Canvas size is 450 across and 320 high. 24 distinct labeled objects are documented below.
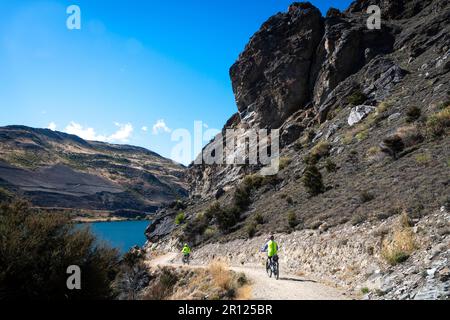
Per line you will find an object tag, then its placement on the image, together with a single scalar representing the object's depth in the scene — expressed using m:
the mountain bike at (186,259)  26.17
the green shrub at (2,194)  19.54
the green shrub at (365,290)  10.39
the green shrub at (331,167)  26.94
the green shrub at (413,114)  24.69
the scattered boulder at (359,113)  35.09
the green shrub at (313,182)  24.45
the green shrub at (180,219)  45.94
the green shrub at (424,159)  17.78
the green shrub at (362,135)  29.27
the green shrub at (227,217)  30.89
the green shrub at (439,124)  20.56
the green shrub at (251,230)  24.92
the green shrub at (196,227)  35.71
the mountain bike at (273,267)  14.44
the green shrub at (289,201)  26.11
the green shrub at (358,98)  39.09
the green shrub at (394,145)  22.16
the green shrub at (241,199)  33.91
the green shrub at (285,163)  38.50
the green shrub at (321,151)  32.70
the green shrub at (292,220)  20.91
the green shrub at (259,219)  26.33
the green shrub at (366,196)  17.39
